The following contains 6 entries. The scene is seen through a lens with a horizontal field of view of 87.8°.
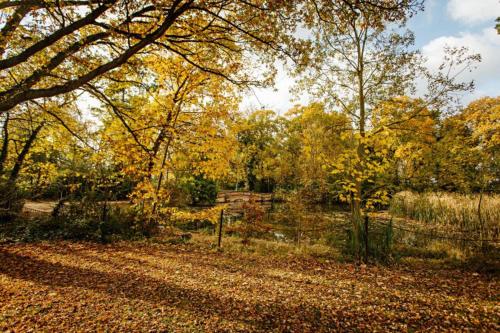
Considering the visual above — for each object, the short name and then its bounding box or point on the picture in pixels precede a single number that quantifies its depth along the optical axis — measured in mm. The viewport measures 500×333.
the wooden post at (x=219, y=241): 8328
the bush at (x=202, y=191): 17645
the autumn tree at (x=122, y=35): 3904
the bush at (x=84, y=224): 8344
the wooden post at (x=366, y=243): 7117
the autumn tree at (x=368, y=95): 7453
